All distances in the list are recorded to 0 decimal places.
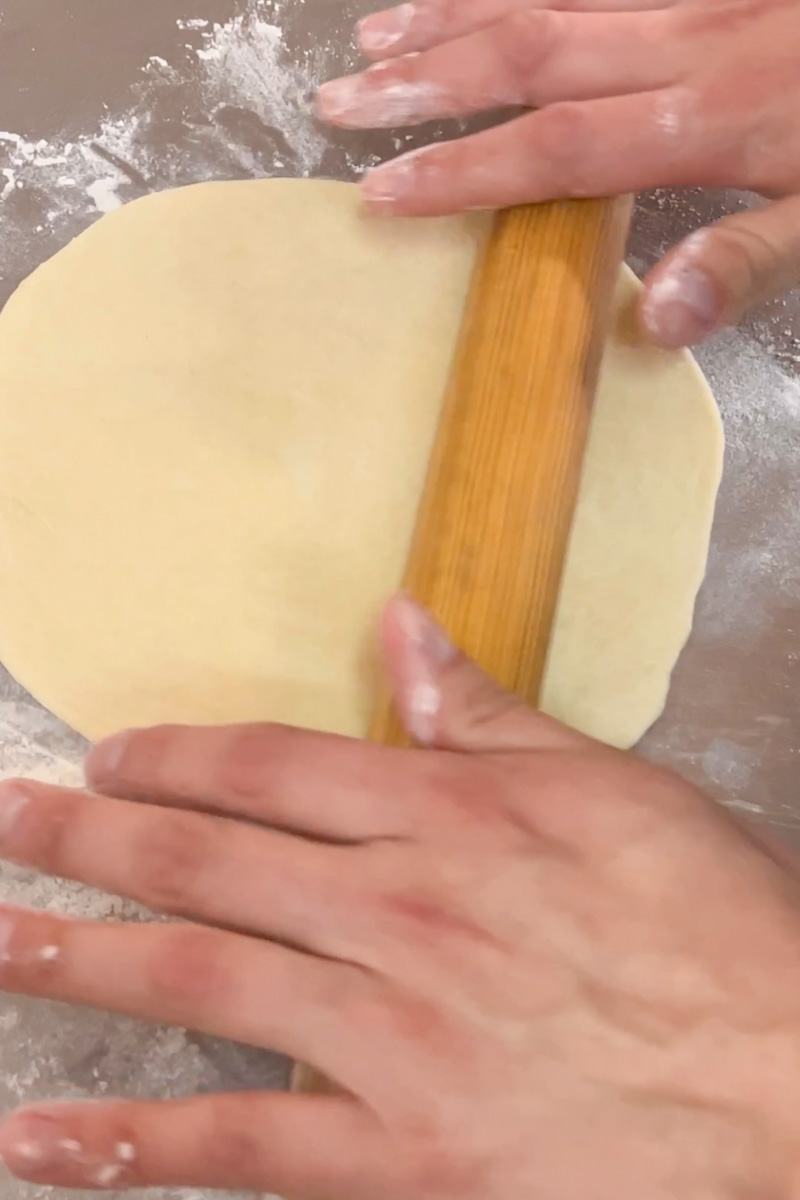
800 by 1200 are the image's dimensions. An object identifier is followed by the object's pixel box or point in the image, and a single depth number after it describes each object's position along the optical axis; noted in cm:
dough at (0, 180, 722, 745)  55
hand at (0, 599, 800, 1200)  46
